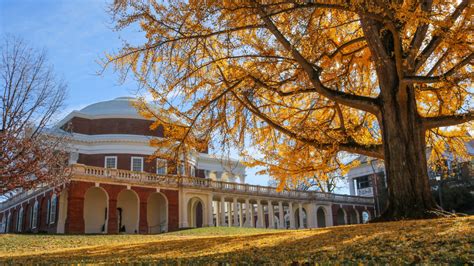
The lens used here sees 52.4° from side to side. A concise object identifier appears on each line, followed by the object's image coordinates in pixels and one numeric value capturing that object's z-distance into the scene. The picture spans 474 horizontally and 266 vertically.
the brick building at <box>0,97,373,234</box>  35.88
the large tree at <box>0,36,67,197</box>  13.60
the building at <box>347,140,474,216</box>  45.25
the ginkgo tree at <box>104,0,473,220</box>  12.24
